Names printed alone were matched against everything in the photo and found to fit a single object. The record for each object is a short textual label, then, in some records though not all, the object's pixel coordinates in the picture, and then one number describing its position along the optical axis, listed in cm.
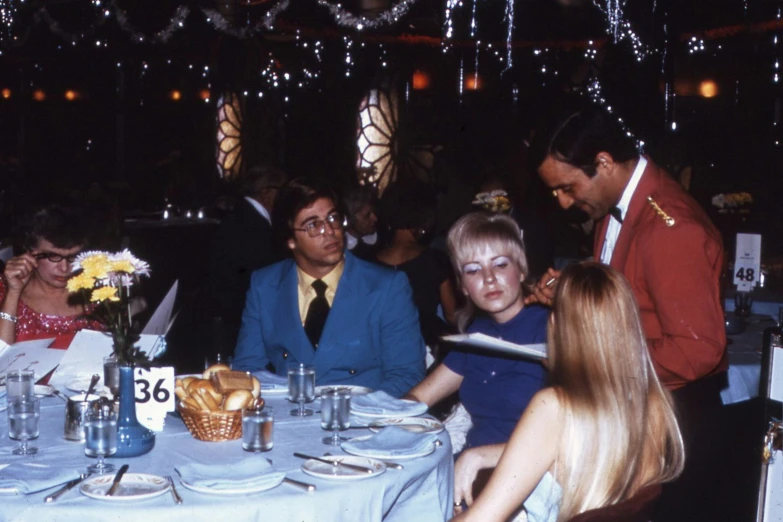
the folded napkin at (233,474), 191
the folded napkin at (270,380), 296
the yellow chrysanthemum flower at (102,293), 211
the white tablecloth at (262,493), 181
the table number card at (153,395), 229
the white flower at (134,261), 221
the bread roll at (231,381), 239
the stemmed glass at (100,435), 212
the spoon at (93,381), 237
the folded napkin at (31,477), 188
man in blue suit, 336
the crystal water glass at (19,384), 241
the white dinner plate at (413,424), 244
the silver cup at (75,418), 229
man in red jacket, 261
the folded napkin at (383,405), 261
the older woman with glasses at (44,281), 325
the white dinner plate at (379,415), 258
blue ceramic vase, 218
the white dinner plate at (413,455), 217
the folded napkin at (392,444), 218
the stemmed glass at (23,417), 225
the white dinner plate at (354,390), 287
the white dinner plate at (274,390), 290
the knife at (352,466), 207
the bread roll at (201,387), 231
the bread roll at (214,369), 250
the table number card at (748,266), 481
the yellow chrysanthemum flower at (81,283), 213
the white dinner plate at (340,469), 202
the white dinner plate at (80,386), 264
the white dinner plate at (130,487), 185
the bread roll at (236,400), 230
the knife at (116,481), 187
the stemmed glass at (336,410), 238
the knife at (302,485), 194
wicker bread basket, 228
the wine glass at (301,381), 271
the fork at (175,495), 185
